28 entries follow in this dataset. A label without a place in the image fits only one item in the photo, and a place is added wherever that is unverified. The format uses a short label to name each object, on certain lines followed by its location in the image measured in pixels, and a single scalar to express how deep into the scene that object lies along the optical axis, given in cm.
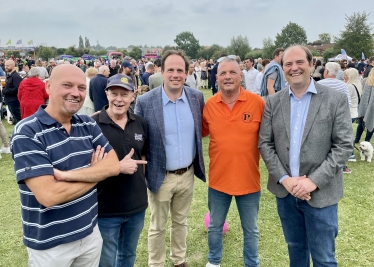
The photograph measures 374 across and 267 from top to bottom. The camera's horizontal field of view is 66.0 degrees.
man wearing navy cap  228
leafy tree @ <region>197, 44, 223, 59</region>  7081
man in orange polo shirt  263
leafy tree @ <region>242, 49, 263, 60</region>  4821
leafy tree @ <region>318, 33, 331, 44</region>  6981
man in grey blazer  217
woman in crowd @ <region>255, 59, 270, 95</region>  815
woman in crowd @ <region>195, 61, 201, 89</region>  1743
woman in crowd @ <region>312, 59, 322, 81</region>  1045
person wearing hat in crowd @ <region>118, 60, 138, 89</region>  767
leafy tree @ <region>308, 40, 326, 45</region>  7844
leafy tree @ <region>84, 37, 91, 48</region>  14539
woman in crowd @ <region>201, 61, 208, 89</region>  1869
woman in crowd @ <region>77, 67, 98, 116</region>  634
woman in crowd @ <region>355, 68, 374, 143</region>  616
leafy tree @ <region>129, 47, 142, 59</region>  6900
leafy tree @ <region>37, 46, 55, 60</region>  5622
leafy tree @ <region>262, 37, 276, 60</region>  4326
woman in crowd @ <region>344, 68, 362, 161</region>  635
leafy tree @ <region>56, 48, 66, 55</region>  7516
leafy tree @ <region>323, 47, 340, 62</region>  3482
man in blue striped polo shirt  165
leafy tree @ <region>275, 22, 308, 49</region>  5612
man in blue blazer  271
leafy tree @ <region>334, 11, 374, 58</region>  3388
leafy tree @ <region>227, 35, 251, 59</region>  5344
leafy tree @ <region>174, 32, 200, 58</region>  9184
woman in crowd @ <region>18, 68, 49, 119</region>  664
